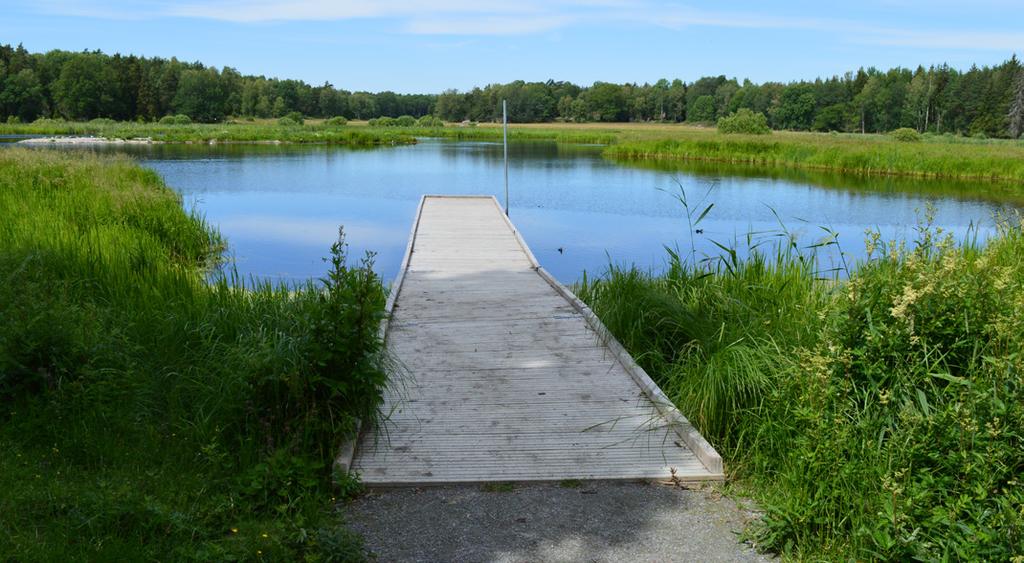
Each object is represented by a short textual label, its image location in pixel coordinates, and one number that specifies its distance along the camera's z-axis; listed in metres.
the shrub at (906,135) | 44.76
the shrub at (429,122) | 85.01
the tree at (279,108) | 98.94
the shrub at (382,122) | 83.81
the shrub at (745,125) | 47.22
